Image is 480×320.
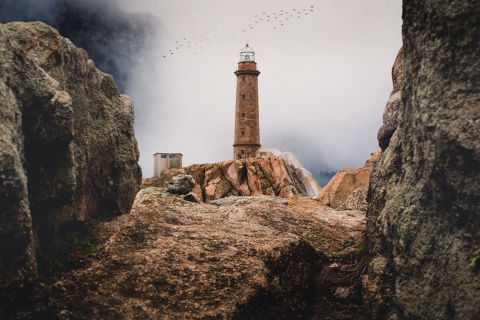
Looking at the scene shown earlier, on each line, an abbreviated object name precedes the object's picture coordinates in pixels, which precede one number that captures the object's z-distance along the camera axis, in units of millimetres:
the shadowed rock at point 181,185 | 12117
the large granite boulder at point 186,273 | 5758
